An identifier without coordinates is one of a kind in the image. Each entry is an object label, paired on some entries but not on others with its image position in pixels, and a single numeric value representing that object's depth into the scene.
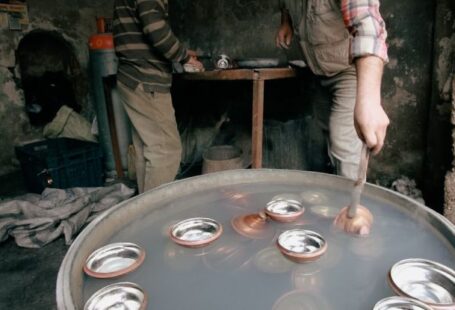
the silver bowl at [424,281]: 0.92
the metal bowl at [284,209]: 1.32
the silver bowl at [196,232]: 1.17
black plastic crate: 3.76
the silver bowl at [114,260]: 1.06
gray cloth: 3.04
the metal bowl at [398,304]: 0.85
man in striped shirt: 2.79
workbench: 2.79
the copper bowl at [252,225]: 1.27
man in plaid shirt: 1.43
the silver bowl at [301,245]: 1.05
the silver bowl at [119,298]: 0.92
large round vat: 0.97
